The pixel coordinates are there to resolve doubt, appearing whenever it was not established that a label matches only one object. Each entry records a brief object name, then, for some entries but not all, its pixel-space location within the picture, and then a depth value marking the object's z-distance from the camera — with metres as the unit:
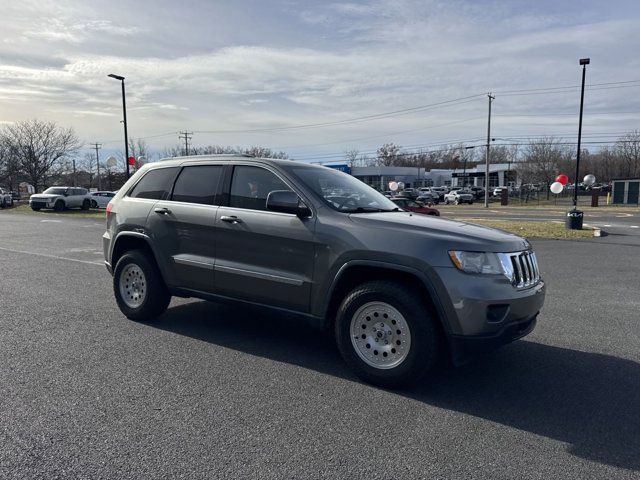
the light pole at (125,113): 28.55
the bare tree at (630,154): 85.81
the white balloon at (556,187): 26.93
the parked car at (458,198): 51.34
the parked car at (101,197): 35.18
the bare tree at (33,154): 50.53
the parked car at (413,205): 19.24
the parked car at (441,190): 57.78
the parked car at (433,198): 43.56
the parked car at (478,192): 58.88
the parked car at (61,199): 30.33
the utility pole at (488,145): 44.97
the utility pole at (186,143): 75.75
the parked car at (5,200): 37.89
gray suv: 3.88
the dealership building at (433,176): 85.31
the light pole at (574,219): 18.20
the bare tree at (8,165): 51.66
